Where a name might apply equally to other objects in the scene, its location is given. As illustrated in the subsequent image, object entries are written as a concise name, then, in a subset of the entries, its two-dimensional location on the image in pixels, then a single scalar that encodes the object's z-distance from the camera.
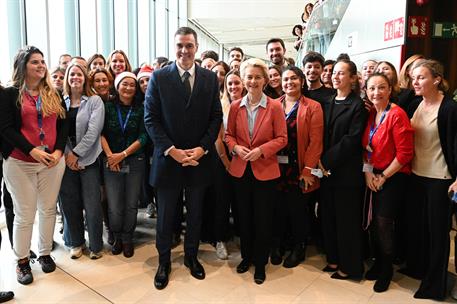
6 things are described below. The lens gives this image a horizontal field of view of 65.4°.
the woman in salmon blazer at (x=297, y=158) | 2.69
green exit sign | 3.59
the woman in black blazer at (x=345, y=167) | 2.57
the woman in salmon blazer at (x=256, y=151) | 2.58
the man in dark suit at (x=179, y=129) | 2.48
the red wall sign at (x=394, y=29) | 3.58
